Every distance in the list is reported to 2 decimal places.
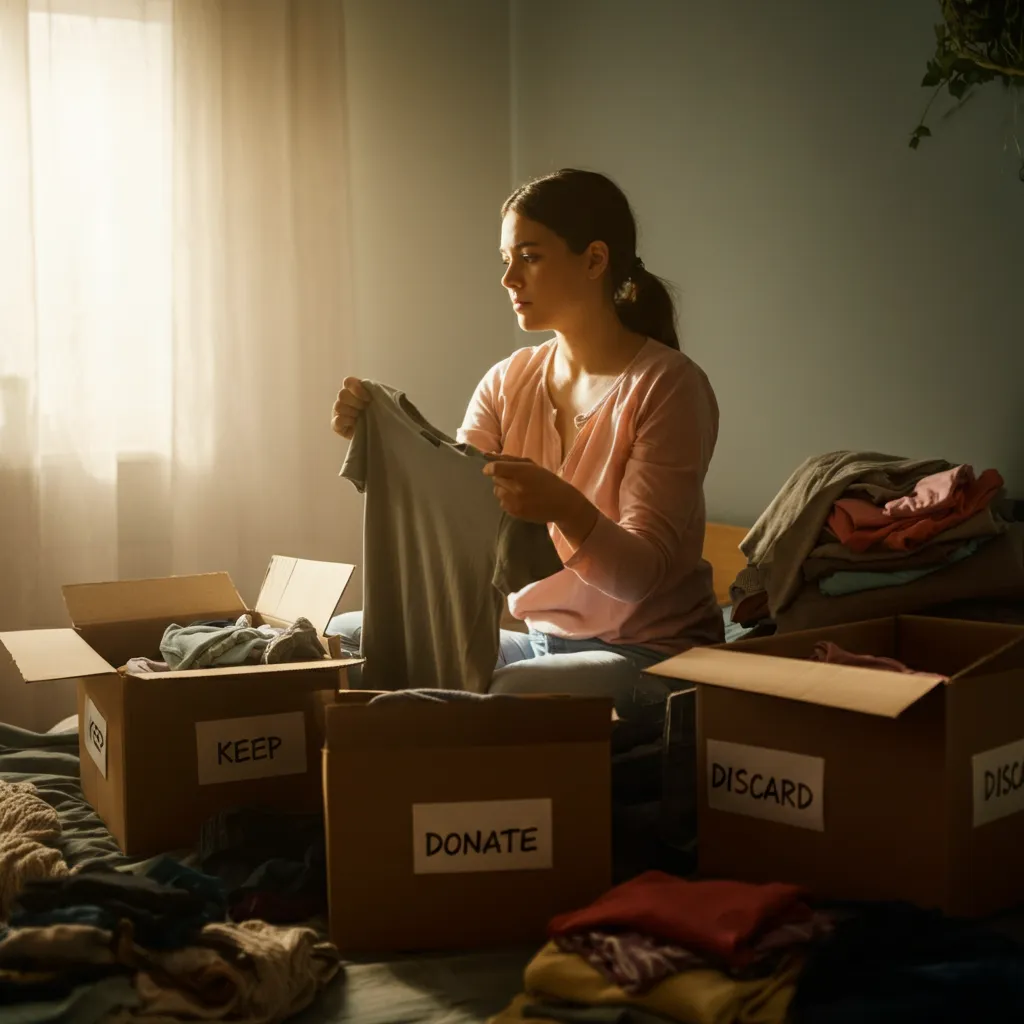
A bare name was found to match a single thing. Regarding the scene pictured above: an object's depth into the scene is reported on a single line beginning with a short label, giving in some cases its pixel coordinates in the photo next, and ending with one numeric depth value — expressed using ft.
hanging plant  6.16
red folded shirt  3.40
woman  5.35
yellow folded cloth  3.21
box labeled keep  4.91
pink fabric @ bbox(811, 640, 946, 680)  4.78
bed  3.62
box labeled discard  3.93
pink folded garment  5.66
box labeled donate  4.00
